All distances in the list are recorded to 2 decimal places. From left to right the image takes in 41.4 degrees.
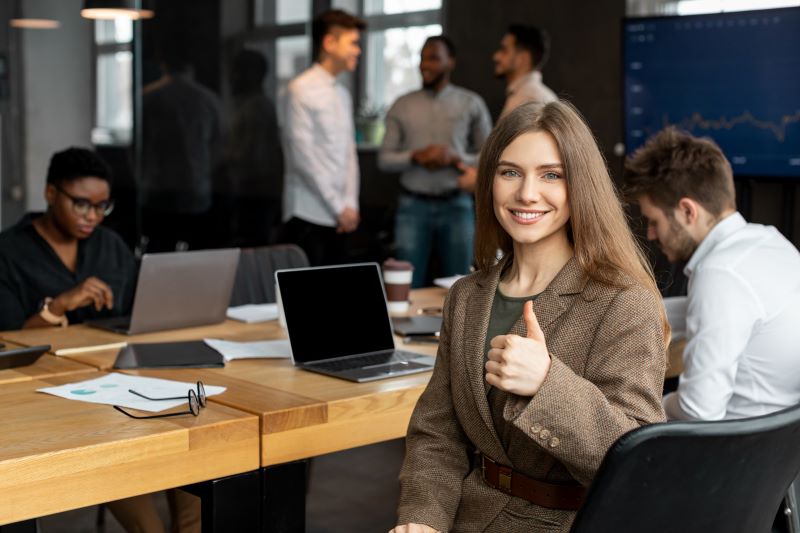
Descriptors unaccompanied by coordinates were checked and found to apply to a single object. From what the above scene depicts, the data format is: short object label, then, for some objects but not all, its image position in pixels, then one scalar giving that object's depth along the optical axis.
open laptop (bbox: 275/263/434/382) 2.42
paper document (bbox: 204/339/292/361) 2.50
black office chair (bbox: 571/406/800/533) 1.19
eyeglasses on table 1.90
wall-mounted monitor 4.77
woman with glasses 3.12
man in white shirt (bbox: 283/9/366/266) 5.12
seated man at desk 2.32
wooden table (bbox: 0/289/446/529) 1.69
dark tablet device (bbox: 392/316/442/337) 2.82
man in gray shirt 5.38
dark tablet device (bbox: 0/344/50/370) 2.29
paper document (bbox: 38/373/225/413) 1.99
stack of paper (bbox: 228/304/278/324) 3.05
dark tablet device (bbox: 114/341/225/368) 2.37
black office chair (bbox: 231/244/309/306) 3.59
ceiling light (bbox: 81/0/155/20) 5.07
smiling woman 1.51
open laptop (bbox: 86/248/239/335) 2.69
